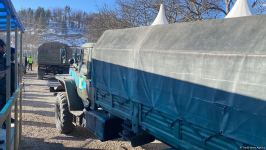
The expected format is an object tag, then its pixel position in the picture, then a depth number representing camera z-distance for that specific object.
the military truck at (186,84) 2.02
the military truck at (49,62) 15.61
